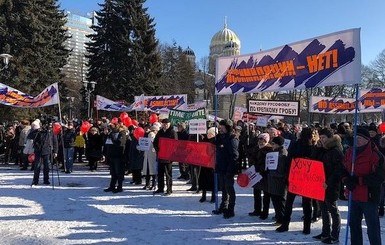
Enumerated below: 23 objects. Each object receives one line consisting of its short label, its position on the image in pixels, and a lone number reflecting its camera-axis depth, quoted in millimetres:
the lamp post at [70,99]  43531
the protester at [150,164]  12812
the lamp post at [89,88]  38822
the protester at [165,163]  11906
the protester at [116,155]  12234
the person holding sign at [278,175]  8336
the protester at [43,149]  13578
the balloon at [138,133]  13792
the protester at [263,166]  8984
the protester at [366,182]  6254
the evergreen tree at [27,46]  33875
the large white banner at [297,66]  7398
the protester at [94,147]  17578
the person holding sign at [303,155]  7988
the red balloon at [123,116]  19350
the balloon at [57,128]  17031
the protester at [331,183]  7266
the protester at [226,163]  9156
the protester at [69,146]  16817
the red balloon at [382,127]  14262
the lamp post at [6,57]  26697
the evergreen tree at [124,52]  43812
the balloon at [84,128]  19578
